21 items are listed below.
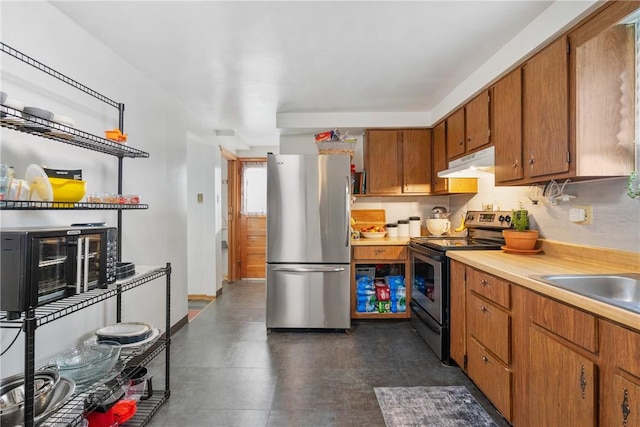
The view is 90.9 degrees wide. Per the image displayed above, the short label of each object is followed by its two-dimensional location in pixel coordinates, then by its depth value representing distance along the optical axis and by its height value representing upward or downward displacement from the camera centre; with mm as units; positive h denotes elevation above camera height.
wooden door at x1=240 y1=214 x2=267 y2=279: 5367 -509
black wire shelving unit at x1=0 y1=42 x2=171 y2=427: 1080 -349
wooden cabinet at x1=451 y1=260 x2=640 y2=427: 1010 -586
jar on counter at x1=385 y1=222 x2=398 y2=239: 3604 -155
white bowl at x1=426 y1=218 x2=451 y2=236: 3359 -97
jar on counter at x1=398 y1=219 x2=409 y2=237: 3617 -144
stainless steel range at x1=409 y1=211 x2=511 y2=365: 2398 -438
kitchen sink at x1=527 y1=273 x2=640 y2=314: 1403 -304
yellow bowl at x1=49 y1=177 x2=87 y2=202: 1296 +114
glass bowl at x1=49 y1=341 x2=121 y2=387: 1430 -701
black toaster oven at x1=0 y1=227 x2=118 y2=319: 1108 -190
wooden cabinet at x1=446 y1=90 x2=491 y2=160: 2416 +758
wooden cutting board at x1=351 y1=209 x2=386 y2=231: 3807 -7
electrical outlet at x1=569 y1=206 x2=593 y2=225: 1838 +16
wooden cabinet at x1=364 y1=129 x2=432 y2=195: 3506 +595
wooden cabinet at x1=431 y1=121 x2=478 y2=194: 3088 +398
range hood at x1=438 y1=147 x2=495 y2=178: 2320 +407
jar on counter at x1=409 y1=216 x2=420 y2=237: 3572 -114
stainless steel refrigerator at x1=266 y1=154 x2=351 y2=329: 3035 -229
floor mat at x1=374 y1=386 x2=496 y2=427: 1736 -1128
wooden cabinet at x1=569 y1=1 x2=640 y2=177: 1533 +566
